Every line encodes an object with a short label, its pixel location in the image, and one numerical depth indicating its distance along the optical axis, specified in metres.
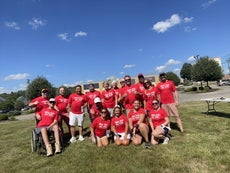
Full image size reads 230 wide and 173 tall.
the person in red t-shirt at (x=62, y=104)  5.44
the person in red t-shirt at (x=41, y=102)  5.07
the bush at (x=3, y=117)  21.30
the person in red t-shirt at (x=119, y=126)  4.62
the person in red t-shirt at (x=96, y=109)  4.92
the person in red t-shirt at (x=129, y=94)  5.02
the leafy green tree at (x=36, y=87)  26.76
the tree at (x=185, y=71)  56.48
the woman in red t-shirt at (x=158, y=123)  4.37
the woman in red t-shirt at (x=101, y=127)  4.69
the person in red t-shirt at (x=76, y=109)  5.26
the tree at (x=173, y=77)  48.30
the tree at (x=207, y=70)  27.53
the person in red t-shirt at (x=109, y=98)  5.28
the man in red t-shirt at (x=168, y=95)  5.18
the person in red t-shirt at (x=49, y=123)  4.43
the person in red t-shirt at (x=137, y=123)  4.48
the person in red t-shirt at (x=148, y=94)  5.02
